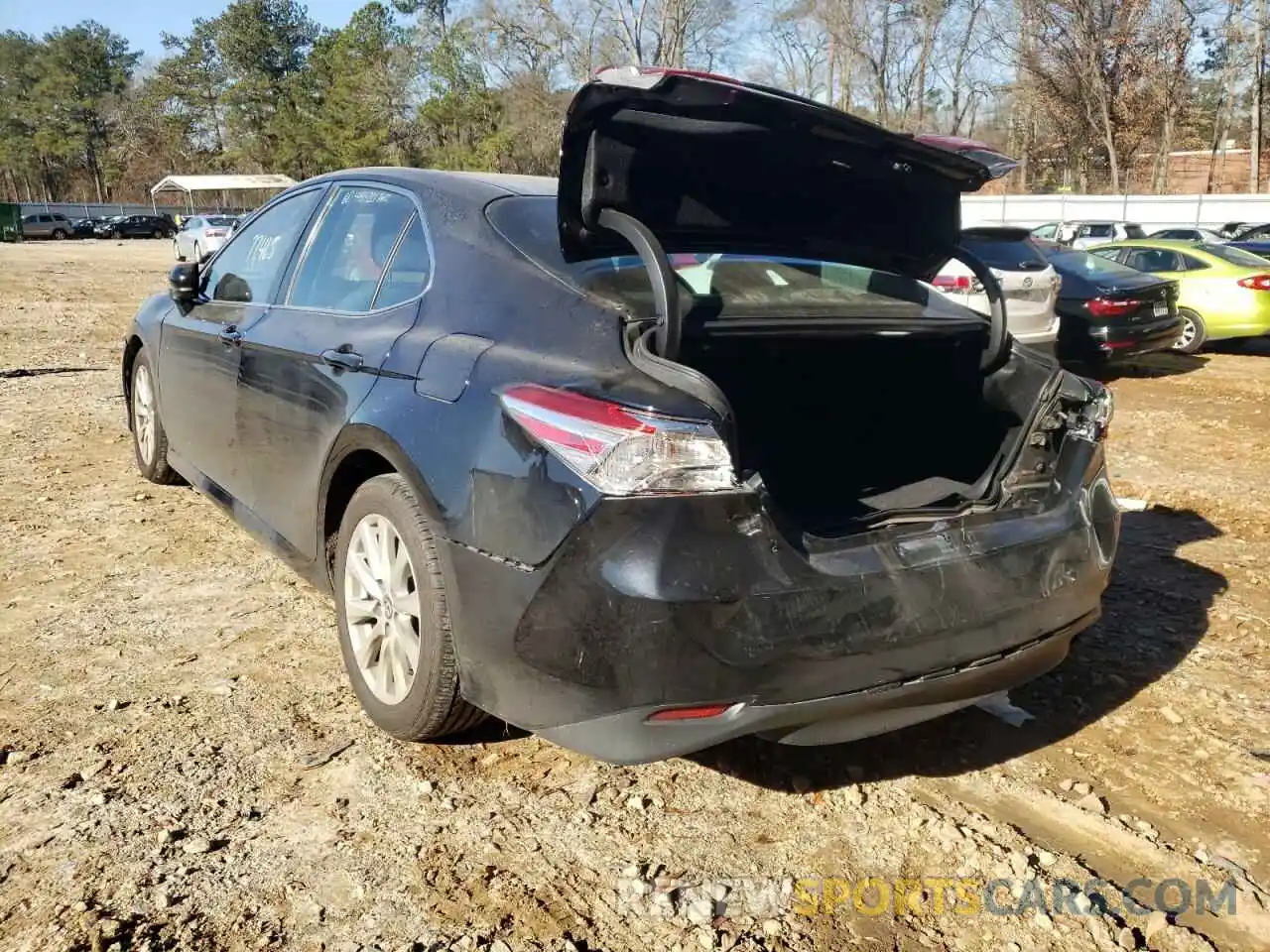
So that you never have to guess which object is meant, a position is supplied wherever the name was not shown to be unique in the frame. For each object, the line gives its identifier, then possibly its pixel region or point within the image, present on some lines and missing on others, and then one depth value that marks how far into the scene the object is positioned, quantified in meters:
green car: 11.94
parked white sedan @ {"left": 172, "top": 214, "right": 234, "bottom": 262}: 32.07
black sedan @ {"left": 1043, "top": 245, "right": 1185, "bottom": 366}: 10.34
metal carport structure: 56.67
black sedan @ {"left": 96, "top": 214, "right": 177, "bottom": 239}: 55.66
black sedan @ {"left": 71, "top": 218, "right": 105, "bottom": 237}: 55.47
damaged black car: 2.21
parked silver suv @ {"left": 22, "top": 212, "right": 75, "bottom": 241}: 54.22
